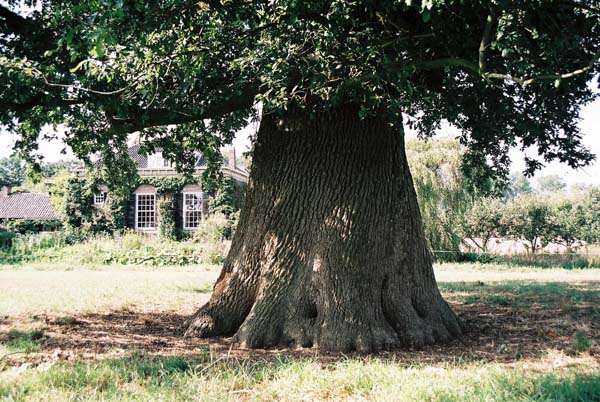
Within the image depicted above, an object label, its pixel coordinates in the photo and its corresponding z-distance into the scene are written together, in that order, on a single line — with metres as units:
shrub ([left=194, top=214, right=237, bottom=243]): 27.23
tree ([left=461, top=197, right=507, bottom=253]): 26.97
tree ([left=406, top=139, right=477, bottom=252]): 24.98
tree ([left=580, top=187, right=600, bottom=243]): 27.09
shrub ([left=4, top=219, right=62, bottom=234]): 39.12
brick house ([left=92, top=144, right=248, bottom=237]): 34.25
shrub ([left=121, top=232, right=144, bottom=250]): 23.31
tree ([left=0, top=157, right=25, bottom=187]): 93.78
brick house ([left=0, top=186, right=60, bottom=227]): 50.59
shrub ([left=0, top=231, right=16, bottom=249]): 24.60
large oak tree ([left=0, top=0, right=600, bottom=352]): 5.27
